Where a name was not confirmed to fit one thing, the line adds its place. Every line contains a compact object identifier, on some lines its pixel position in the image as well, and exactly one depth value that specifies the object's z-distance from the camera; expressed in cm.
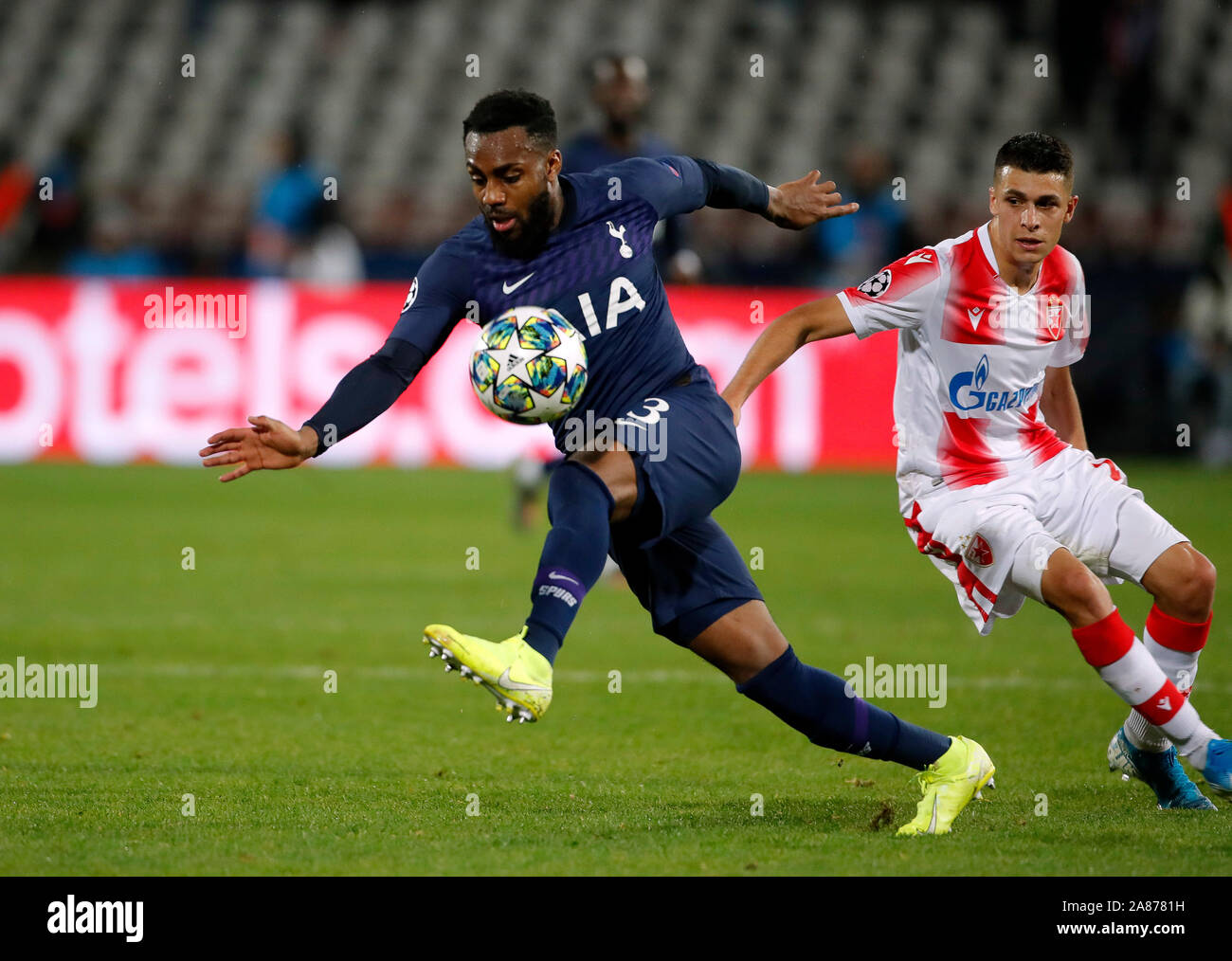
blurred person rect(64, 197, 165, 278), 1702
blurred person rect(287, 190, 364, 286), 1598
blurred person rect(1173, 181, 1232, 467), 1658
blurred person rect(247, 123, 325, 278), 1638
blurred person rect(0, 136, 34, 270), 1784
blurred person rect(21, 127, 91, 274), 1730
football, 455
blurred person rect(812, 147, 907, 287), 1577
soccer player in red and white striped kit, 512
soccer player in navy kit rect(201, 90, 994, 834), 453
